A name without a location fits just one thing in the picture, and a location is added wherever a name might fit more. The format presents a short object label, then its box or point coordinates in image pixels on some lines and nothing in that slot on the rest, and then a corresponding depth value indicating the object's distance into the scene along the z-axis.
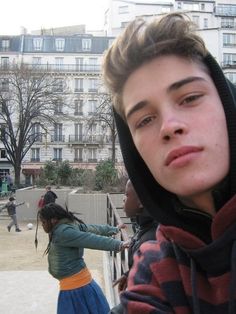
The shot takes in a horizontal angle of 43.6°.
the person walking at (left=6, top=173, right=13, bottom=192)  21.90
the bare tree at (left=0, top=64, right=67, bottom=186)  20.02
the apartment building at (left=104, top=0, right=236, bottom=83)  32.33
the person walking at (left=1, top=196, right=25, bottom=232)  10.82
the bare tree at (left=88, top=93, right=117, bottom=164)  19.58
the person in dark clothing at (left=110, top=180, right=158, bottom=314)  1.34
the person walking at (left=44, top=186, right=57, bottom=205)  10.82
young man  0.68
